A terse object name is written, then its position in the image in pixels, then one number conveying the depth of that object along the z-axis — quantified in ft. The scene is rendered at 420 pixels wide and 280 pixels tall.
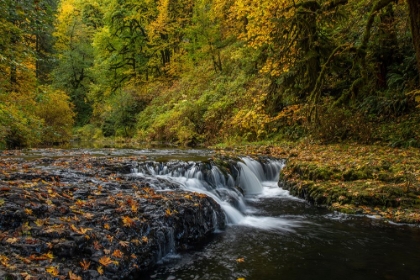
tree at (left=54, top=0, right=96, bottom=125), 110.93
